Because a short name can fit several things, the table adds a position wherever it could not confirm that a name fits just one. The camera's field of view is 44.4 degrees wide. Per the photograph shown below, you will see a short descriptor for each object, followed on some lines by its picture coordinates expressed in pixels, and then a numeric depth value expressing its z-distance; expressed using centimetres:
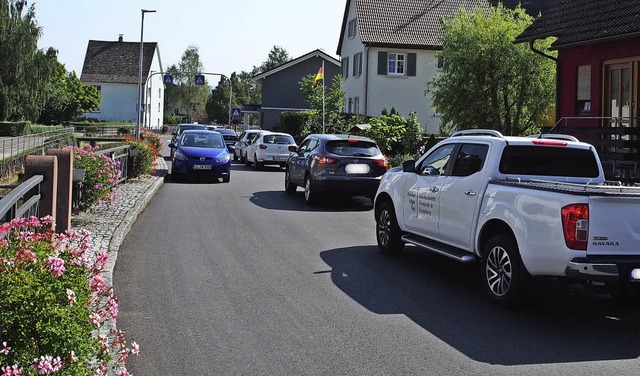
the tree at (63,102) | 6788
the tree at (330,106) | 4294
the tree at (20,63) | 5350
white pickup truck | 689
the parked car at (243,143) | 3553
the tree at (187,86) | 13088
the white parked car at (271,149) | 3138
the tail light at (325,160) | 1691
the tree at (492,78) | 2989
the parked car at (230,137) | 4349
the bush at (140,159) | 2113
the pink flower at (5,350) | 345
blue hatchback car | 2317
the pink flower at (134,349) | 402
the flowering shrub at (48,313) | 351
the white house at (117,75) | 8694
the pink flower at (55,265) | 386
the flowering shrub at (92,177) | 1229
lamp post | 3922
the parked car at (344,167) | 1688
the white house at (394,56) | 4906
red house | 1786
